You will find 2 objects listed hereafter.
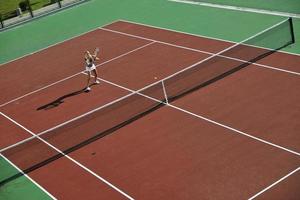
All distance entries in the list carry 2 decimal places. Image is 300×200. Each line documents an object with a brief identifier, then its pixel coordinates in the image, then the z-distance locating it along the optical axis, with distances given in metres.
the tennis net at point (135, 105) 15.99
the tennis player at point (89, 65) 20.08
